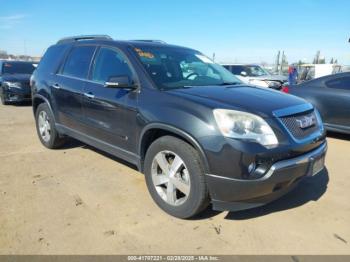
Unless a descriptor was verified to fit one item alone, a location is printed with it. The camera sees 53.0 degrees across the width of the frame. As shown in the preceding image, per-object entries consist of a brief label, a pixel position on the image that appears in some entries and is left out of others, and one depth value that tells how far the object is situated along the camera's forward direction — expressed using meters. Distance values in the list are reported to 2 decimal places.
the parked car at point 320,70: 25.73
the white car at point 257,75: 12.89
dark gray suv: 3.07
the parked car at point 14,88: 11.96
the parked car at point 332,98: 6.88
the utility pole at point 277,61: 22.98
